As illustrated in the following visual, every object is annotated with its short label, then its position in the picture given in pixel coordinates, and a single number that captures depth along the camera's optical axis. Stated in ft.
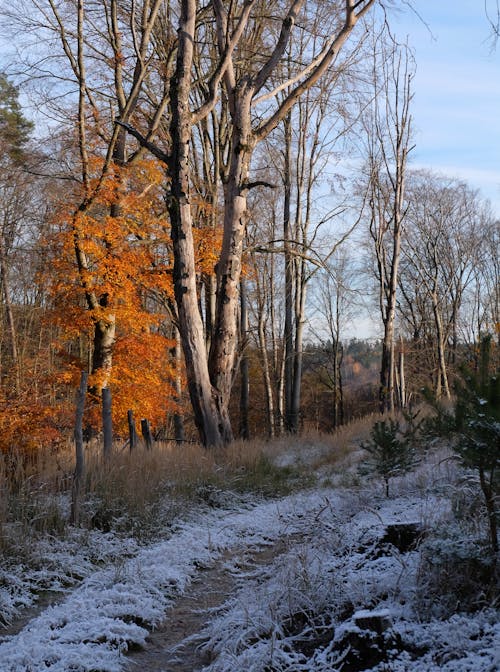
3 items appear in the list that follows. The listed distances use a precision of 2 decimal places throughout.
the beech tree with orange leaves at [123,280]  49.06
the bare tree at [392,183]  63.67
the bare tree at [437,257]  107.24
